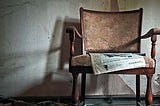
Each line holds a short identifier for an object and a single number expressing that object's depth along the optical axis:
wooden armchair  1.81
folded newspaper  1.38
